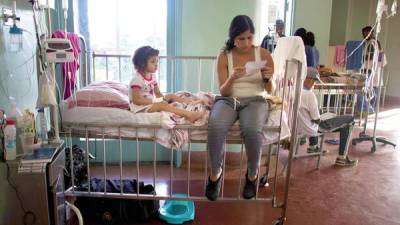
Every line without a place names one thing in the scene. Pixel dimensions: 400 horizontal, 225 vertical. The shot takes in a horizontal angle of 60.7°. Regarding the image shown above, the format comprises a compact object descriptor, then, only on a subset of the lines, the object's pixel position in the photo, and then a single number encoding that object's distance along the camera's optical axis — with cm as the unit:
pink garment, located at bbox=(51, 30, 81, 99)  233
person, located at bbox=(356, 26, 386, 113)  403
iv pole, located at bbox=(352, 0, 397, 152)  382
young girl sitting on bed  216
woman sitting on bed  198
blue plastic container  232
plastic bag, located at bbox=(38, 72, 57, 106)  188
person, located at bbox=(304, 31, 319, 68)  361
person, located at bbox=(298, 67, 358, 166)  303
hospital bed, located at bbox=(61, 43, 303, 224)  205
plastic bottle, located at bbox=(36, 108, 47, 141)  206
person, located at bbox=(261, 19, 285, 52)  367
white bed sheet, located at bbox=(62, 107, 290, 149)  206
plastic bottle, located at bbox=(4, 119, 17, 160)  182
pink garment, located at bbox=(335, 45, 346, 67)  548
